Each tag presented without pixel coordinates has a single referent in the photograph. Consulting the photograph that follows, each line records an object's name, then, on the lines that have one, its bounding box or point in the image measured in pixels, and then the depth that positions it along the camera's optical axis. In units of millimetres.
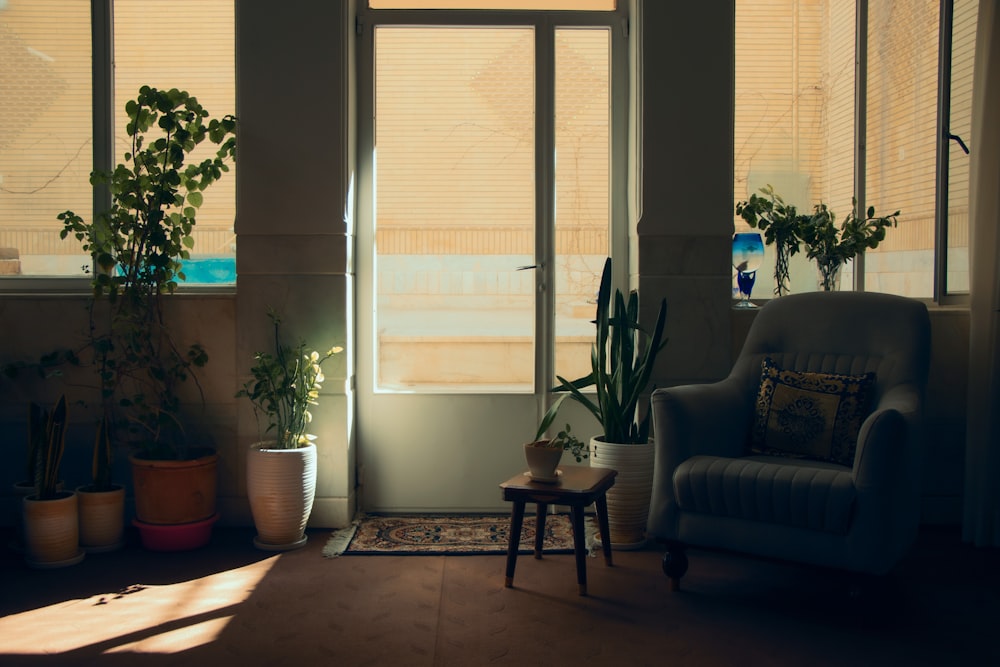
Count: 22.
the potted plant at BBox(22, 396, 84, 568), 3201
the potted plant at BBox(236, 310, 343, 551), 3377
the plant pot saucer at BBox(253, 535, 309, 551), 3406
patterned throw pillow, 3002
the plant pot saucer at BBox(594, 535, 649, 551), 3434
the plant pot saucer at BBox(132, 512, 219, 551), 3391
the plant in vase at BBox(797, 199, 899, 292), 3719
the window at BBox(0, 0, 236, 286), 3787
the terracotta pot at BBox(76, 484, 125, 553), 3377
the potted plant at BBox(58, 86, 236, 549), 3410
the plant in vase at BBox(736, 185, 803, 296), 3746
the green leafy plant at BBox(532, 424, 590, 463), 2975
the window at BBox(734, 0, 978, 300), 3891
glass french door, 3906
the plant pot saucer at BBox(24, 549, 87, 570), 3195
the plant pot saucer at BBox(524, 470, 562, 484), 2943
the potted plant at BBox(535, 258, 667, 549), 3438
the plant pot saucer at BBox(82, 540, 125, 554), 3385
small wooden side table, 2846
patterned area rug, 3400
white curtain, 3545
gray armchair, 2604
